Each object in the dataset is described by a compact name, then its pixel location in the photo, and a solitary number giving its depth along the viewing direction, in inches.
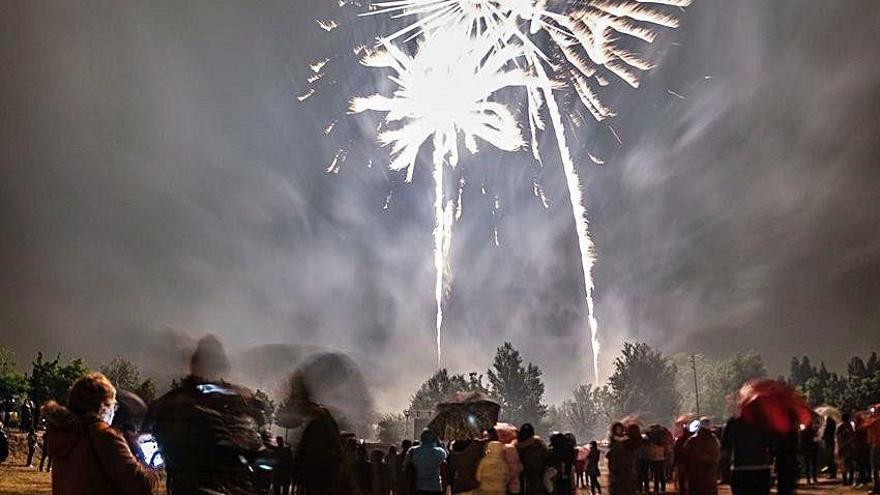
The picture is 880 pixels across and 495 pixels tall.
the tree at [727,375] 1589.6
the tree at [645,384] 2274.9
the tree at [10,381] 1635.1
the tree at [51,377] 1606.8
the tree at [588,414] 3056.1
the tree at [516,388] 2508.6
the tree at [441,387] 2413.9
